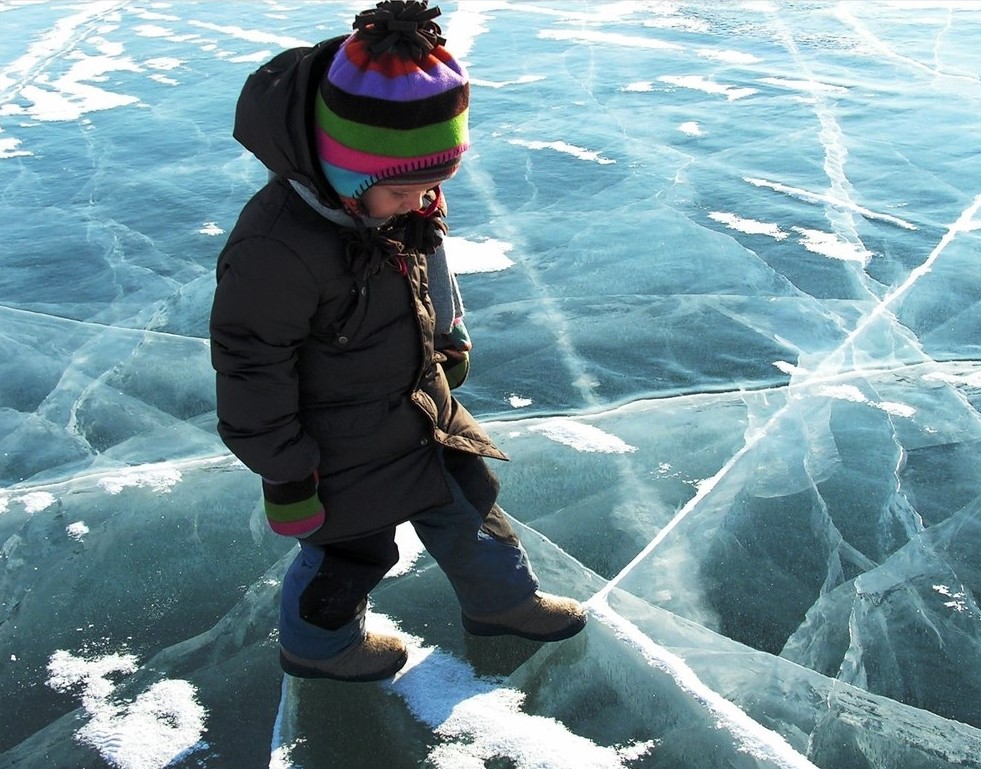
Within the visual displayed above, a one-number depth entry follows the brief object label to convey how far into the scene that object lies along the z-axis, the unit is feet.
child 4.80
